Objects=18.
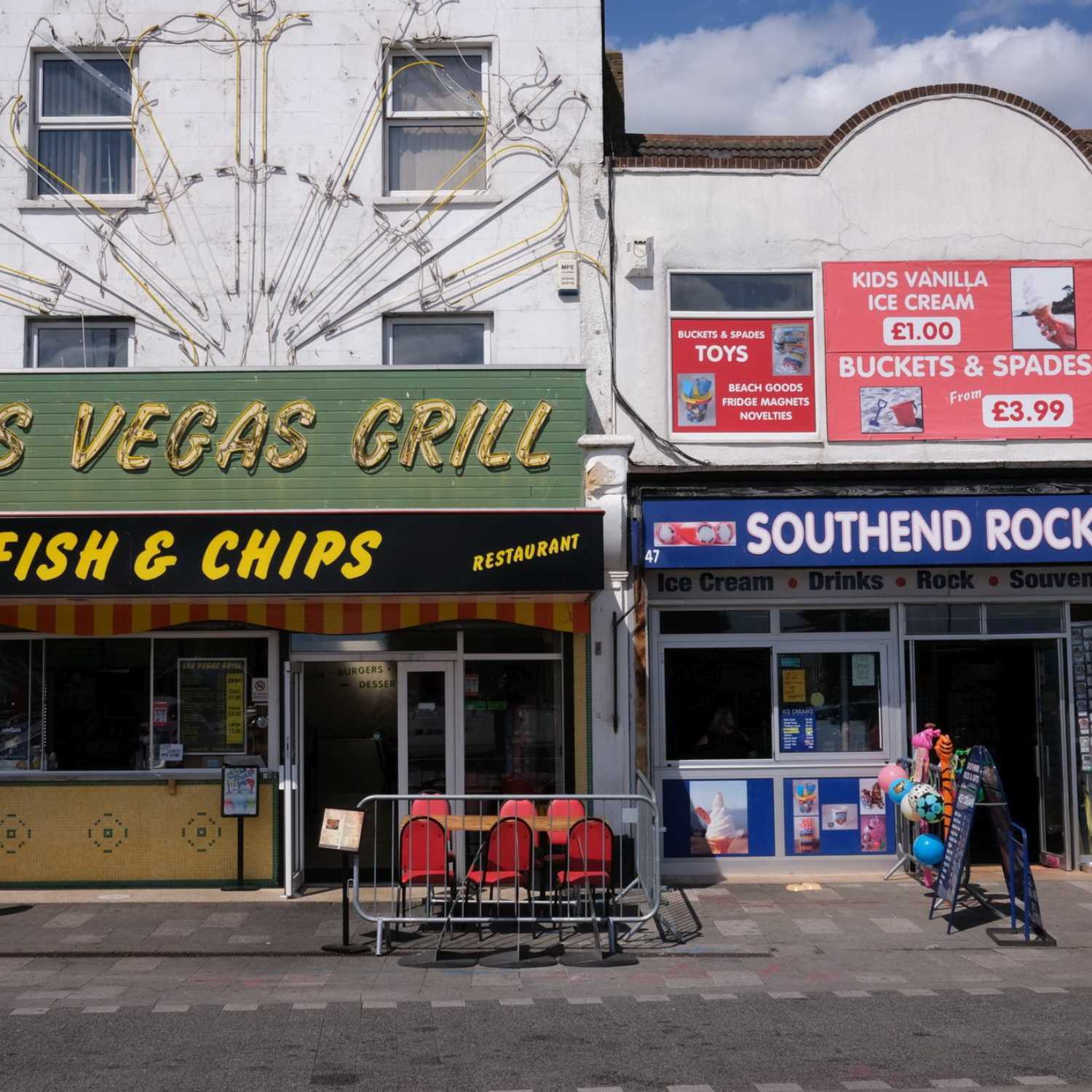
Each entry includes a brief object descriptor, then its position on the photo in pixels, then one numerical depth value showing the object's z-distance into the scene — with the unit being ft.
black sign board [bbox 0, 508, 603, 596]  38.63
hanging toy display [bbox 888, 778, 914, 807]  42.33
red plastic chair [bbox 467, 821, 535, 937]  36.01
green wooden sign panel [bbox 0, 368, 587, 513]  41.93
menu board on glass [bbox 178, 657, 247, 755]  43.88
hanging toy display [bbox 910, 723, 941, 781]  42.27
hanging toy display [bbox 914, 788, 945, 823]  39.91
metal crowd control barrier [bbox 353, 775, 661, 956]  35.70
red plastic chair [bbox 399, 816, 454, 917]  36.27
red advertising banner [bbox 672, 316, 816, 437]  45.50
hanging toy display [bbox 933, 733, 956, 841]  41.37
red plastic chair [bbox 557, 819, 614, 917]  36.27
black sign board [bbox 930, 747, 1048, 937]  36.37
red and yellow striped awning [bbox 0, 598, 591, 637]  42.45
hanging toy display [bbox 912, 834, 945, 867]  39.37
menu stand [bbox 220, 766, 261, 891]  42.37
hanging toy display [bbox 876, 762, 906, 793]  43.45
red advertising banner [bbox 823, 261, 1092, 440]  45.65
